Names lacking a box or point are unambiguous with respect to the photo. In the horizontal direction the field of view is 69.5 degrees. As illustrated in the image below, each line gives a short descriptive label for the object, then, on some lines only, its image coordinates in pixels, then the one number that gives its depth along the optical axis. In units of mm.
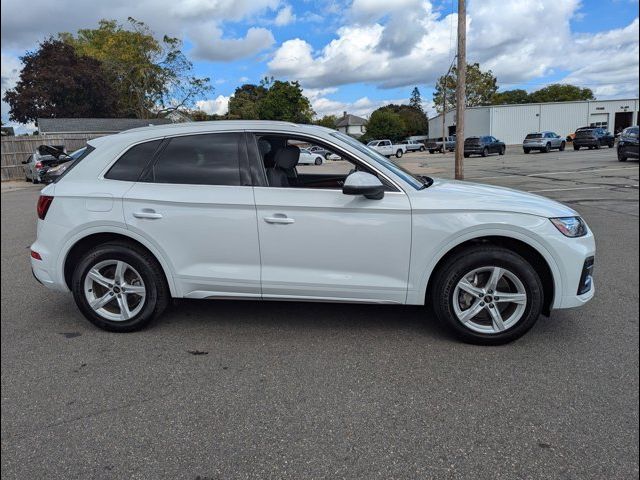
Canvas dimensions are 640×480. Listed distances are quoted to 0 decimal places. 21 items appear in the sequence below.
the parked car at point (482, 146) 35031
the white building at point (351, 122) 96150
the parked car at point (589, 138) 36062
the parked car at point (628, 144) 20931
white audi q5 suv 3391
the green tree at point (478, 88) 74438
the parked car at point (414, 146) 56688
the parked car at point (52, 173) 8996
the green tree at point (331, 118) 104238
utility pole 13852
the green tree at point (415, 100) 129512
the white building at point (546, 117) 56344
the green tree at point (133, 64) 40562
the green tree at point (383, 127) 68688
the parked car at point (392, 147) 45812
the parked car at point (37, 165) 15569
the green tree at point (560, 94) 93500
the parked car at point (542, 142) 35906
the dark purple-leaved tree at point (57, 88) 37875
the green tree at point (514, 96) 95394
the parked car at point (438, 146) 48931
